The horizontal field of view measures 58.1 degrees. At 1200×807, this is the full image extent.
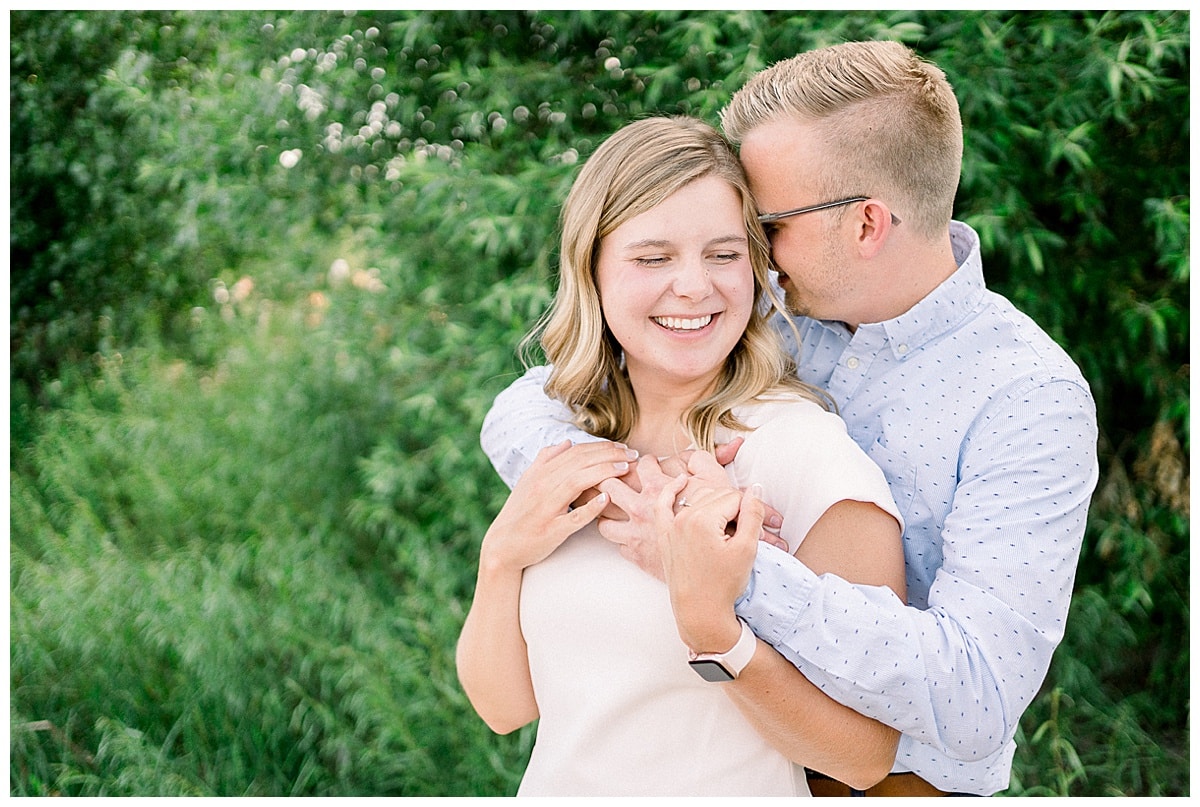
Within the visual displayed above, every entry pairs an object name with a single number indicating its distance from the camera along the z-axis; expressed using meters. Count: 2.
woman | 1.67
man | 1.55
